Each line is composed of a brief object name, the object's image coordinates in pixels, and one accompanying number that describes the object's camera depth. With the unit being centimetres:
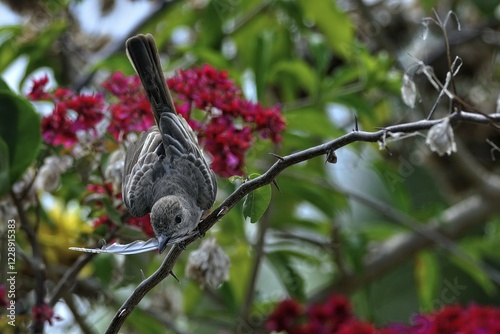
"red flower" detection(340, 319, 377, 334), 504
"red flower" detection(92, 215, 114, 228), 496
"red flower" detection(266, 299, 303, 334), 513
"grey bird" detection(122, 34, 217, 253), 488
